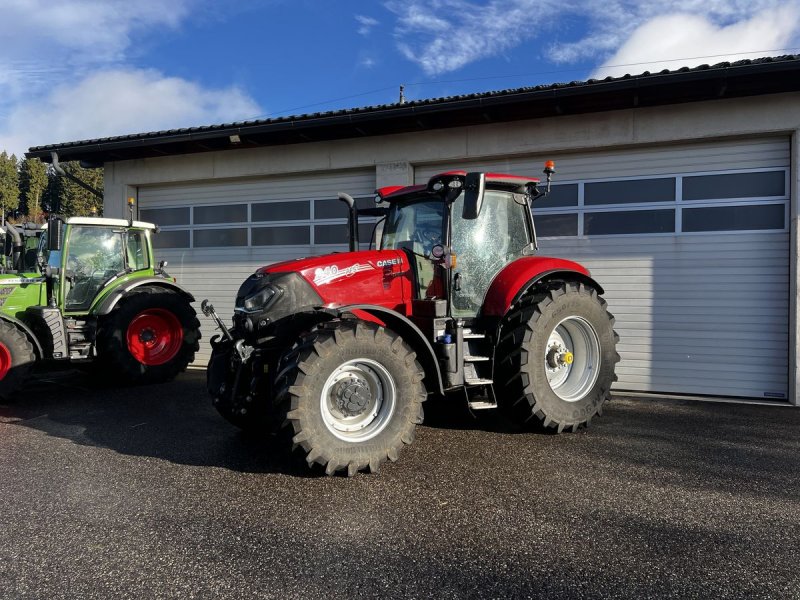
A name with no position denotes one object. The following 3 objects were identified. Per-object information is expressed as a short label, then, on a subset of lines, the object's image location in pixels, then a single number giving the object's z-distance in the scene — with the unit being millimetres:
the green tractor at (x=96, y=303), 6527
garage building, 6566
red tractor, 3682
